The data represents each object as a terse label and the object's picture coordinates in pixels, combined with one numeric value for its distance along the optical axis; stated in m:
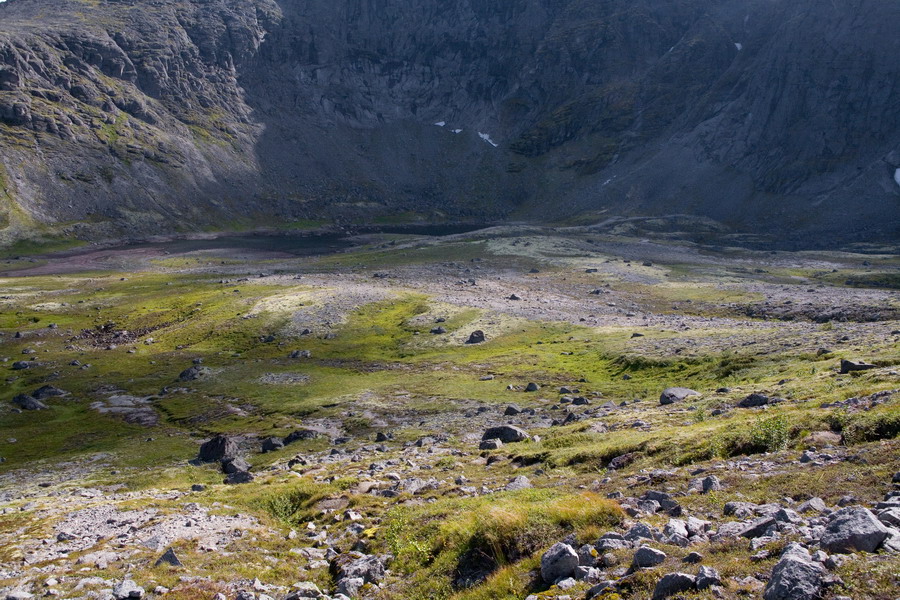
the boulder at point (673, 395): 35.50
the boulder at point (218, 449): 37.84
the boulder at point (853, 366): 29.58
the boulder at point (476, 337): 69.00
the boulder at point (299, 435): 40.78
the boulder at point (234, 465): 34.22
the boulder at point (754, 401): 27.22
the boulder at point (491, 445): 29.44
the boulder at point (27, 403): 51.81
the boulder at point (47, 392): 54.84
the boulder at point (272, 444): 39.53
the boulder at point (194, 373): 60.04
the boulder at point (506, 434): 31.30
